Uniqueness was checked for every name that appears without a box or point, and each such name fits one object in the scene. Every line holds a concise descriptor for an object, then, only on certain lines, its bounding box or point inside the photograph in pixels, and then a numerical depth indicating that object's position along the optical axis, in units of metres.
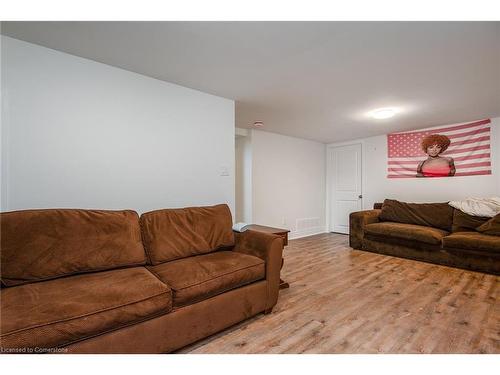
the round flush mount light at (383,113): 3.29
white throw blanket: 3.24
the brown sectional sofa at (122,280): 1.16
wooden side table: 2.54
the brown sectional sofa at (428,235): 2.98
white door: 5.36
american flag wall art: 3.78
